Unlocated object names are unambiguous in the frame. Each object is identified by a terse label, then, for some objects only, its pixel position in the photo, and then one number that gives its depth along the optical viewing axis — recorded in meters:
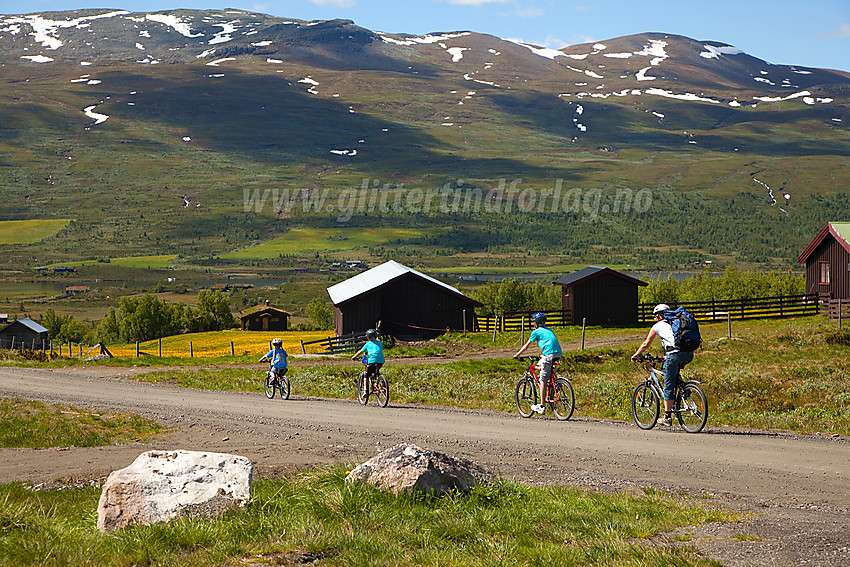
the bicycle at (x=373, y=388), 22.39
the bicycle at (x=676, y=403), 15.73
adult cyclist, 15.50
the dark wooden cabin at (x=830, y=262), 54.03
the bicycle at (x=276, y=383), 24.88
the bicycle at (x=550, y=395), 18.22
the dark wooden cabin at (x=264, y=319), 107.06
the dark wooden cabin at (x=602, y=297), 58.44
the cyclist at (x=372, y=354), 22.42
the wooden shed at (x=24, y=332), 101.50
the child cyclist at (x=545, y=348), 18.14
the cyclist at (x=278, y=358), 25.02
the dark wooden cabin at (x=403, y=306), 57.56
